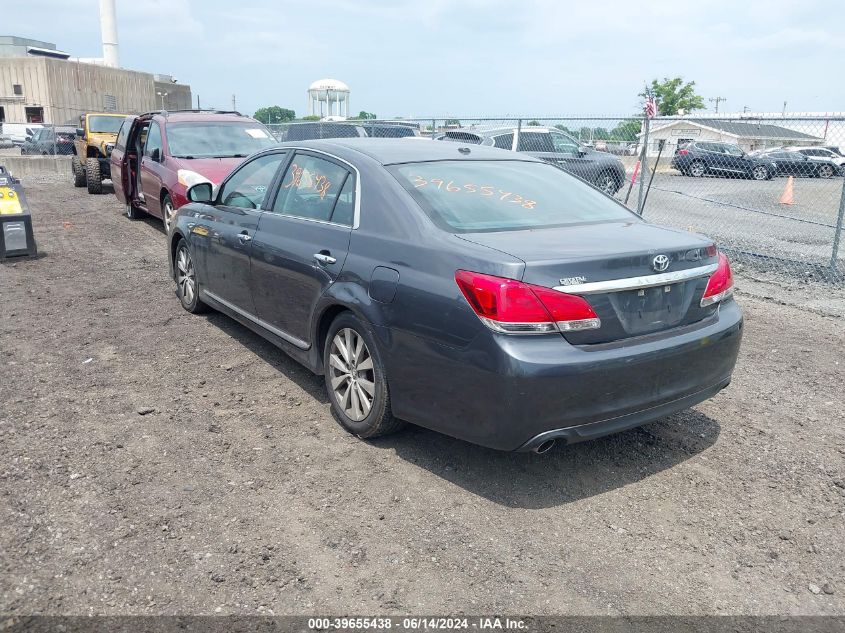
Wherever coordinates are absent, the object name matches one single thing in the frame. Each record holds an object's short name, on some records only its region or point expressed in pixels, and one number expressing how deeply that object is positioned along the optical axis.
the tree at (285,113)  102.56
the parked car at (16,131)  42.06
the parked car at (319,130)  16.23
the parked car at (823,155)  21.74
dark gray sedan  3.21
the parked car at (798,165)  18.91
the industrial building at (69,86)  64.31
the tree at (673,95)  72.44
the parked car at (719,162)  14.19
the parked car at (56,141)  27.20
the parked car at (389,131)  16.41
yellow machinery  8.92
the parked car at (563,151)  13.59
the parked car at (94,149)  16.73
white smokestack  78.38
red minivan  9.72
